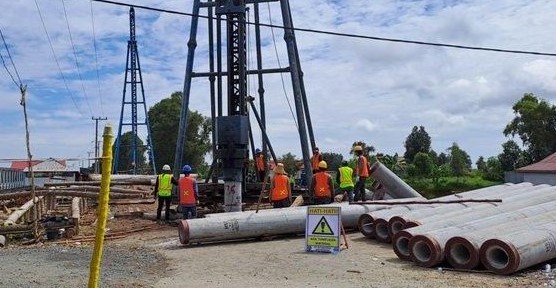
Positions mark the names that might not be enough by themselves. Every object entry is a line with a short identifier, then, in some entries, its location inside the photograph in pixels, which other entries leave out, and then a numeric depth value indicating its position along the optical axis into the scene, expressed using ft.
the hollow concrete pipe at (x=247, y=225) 46.06
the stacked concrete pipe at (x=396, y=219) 45.14
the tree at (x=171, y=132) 225.76
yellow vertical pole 14.06
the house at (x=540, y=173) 129.70
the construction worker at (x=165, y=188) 64.39
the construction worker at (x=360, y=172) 63.10
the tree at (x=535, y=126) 174.09
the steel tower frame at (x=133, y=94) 196.24
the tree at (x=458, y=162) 217.72
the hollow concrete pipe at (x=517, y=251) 33.76
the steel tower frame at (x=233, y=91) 66.33
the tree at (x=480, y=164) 214.77
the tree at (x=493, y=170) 183.13
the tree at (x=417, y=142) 272.31
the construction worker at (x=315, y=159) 70.64
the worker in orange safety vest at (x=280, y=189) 55.52
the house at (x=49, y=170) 184.93
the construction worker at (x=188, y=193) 55.36
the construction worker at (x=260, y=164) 78.38
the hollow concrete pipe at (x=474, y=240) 35.35
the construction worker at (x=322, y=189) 55.11
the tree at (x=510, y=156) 185.98
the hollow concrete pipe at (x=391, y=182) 65.98
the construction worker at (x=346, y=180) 60.13
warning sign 41.42
